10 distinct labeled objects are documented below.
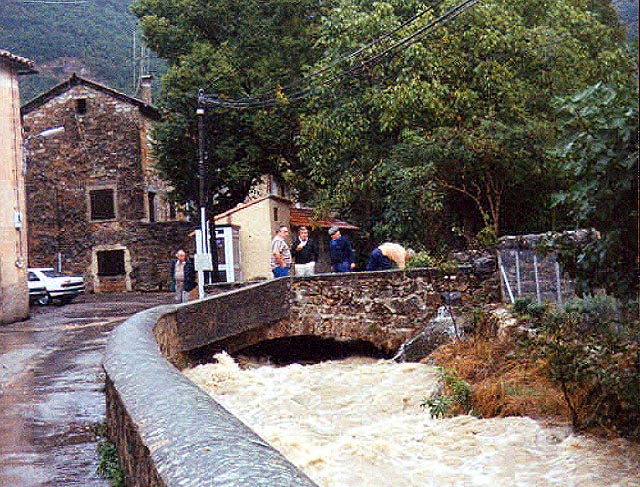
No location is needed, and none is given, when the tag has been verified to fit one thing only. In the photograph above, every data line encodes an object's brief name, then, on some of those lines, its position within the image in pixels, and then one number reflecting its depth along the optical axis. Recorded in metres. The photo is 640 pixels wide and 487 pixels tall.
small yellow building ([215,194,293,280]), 27.14
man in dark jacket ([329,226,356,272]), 19.16
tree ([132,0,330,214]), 33.38
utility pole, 21.22
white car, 31.97
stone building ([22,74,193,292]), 40.59
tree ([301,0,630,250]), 21.00
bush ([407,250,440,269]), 19.47
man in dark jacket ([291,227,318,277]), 18.94
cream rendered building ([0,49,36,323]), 24.50
